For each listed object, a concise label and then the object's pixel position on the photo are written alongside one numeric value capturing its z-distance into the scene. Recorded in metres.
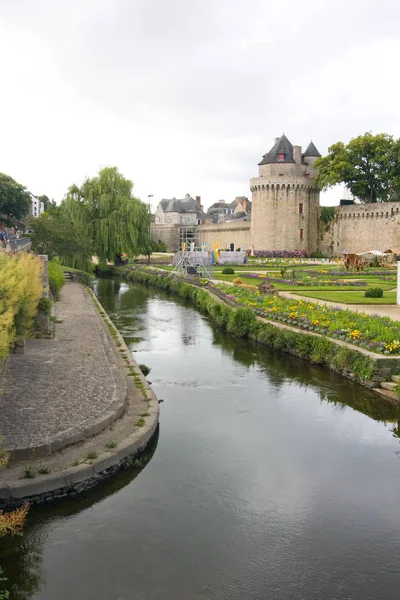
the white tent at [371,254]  51.00
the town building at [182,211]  89.62
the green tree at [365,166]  52.09
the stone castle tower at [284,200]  60.16
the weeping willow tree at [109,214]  42.84
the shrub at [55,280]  24.25
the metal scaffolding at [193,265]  36.50
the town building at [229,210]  85.50
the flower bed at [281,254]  59.88
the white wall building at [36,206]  142.50
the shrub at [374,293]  22.91
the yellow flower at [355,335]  13.46
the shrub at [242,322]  18.41
